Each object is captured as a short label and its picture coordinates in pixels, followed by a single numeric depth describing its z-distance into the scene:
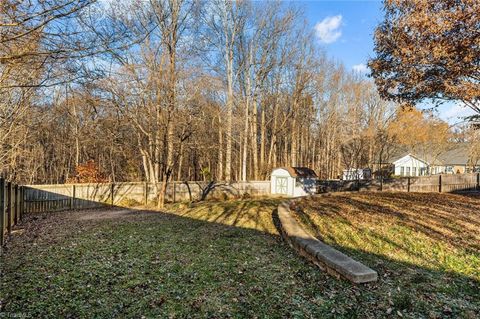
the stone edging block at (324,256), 3.56
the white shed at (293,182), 19.09
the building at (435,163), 36.16
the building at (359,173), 27.84
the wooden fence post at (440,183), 16.85
